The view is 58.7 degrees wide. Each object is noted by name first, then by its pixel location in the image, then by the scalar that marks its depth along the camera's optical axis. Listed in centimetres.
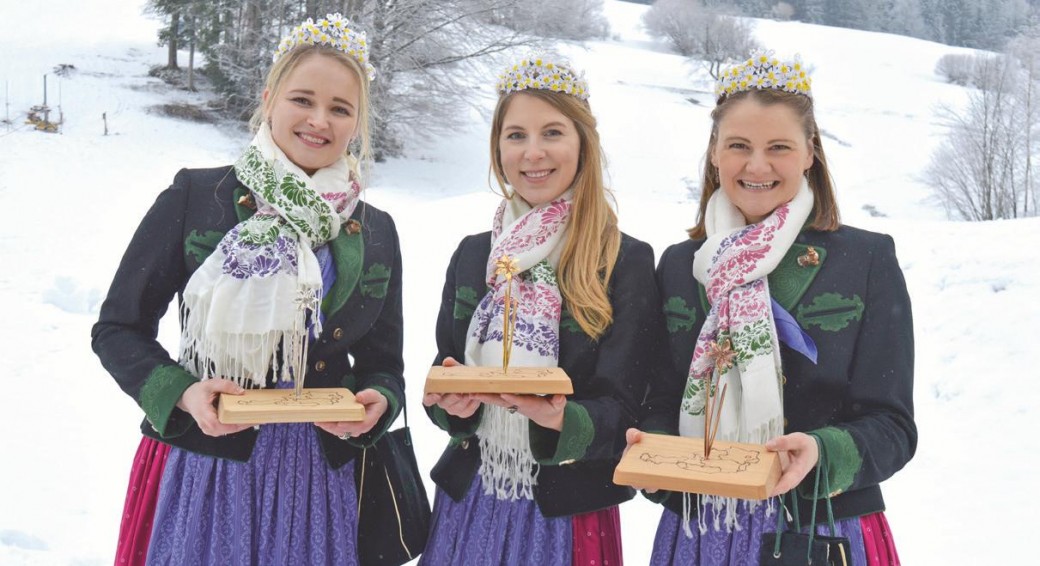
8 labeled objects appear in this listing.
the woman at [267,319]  210
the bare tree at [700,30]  3256
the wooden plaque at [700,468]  169
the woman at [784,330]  202
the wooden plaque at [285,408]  186
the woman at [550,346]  223
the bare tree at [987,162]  1600
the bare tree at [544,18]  1889
